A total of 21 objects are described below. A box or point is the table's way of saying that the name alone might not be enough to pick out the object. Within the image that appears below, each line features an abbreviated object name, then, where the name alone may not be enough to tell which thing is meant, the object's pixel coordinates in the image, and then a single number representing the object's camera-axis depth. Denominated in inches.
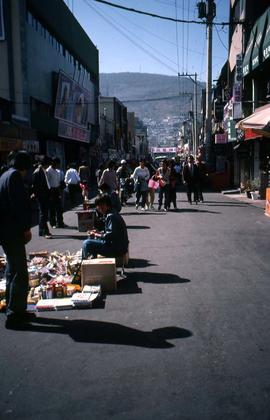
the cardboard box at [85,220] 481.1
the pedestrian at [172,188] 697.6
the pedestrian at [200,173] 778.5
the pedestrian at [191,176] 765.9
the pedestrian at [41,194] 465.4
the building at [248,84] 821.5
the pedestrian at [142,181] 709.9
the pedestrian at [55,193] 510.9
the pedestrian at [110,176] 605.0
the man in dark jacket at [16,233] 207.3
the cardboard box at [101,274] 269.3
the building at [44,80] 968.9
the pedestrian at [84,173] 831.1
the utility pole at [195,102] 2040.0
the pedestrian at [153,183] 719.7
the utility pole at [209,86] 1159.6
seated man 284.0
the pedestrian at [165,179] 695.7
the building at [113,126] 2674.7
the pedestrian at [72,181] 701.6
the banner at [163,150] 4649.4
